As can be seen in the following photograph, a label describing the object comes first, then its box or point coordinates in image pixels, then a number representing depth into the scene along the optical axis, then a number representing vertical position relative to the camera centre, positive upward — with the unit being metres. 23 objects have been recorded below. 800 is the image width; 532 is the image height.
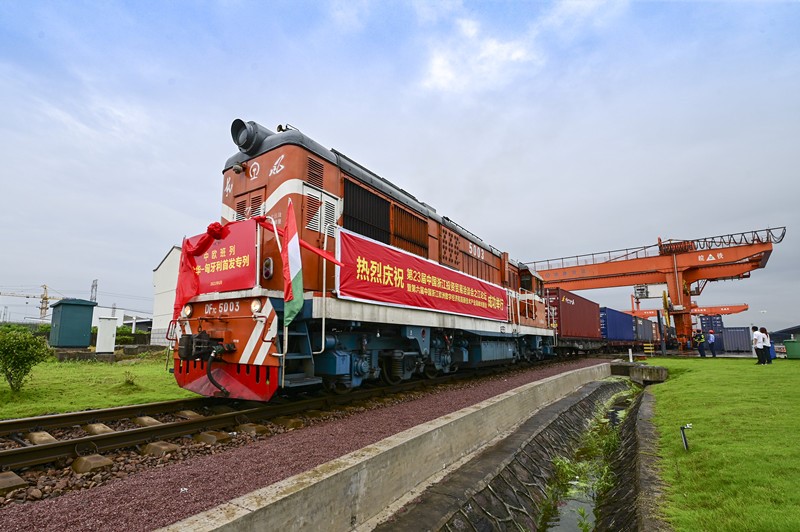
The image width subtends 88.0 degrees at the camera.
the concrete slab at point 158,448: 3.98 -1.07
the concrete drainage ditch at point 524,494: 3.46 -1.60
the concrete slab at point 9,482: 3.02 -1.05
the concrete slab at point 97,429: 4.42 -0.98
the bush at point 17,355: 6.61 -0.27
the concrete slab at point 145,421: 4.86 -0.99
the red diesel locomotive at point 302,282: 5.36 +0.78
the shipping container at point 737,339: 26.69 -0.58
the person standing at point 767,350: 13.68 -0.67
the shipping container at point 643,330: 31.60 +0.08
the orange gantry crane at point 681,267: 24.08 +4.02
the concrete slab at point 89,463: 3.52 -1.07
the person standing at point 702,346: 19.78 -0.73
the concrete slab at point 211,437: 4.36 -1.06
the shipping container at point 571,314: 17.15 +0.80
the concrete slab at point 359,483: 2.29 -1.04
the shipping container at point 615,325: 25.42 +0.40
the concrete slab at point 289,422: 5.05 -1.07
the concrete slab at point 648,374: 13.93 -1.48
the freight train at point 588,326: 17.33 +0.31
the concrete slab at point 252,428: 4.72 -1.06
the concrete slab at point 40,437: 4.10 -0.99
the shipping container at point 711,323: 29.55 +0.52
